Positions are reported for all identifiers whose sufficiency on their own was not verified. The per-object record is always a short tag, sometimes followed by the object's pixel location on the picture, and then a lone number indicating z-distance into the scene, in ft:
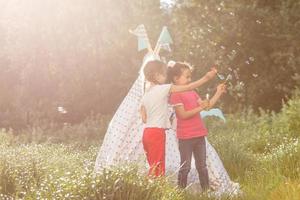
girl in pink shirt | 26.17
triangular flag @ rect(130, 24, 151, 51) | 30.73
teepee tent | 28.89
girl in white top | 25.85
